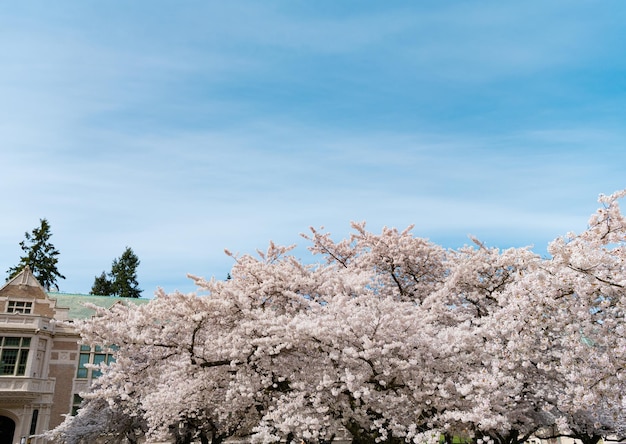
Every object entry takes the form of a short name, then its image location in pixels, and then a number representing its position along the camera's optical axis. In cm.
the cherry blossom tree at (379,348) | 1013
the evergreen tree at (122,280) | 6438
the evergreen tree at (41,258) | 4934
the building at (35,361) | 3053
